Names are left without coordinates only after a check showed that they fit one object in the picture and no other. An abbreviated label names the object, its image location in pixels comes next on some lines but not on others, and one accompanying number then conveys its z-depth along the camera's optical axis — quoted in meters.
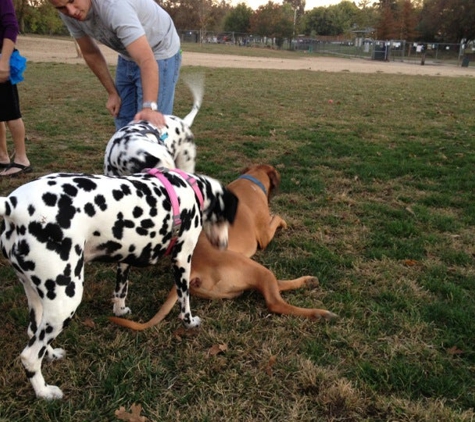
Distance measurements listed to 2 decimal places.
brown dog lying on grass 3.27
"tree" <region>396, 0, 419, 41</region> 71.19
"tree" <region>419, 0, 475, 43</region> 60.69
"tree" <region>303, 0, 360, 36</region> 98.38
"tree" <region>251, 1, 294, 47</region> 80.62
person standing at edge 5.63
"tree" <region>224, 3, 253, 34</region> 93.56
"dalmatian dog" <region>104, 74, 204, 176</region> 3.47
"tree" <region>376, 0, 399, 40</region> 72.88
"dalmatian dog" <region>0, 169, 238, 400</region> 2.20
